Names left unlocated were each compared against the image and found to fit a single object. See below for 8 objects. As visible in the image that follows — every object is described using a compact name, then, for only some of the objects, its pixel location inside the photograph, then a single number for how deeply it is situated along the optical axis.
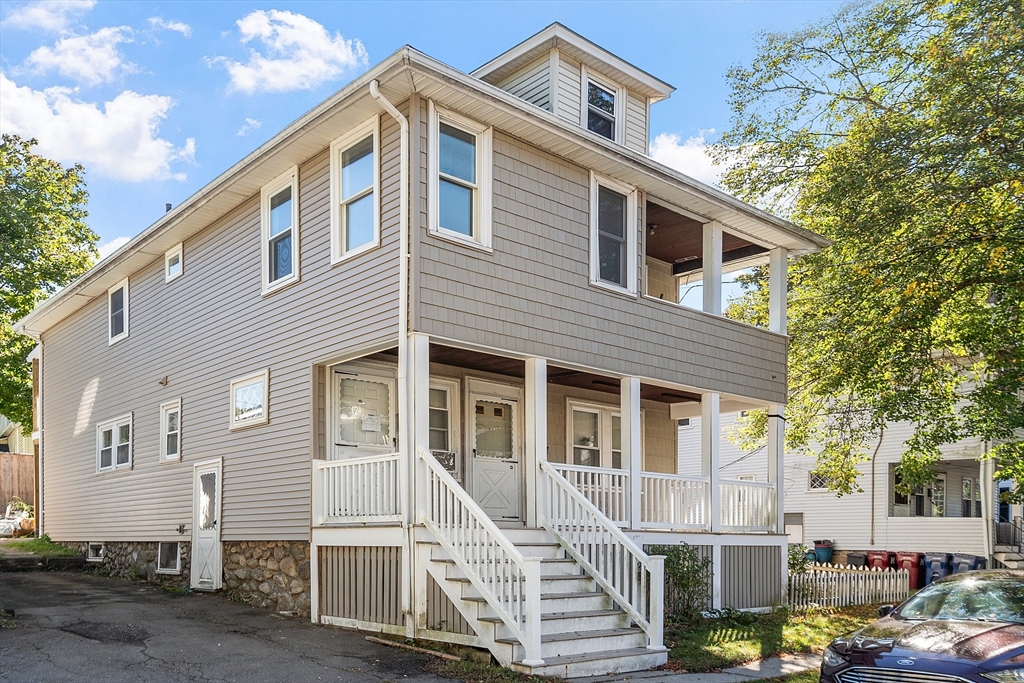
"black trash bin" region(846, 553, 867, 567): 23.17
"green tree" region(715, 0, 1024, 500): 15.27
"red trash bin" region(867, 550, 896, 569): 21.53
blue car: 7.02
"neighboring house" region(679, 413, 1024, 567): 23.20
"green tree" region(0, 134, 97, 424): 22.05
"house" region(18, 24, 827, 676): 10.45
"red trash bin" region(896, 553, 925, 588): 20.48
